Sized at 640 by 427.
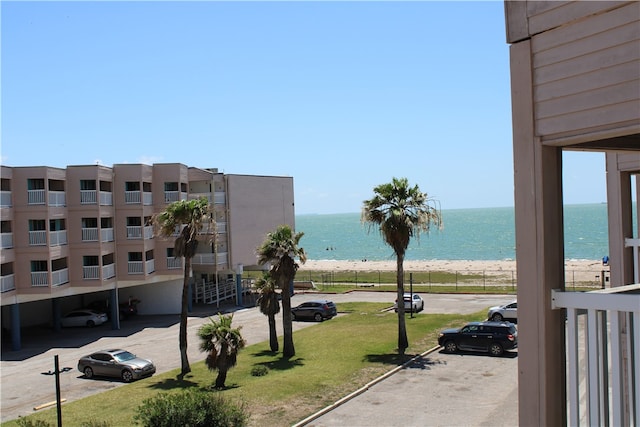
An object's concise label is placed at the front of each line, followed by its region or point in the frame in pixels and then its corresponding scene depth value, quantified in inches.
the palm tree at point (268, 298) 1162.6
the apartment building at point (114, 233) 1419.8
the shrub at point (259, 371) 1016.9
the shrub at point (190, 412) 600.7
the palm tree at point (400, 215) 1136.8
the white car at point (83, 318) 1657.2
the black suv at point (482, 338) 1106.1
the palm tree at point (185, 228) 1043.3
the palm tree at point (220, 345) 930.7
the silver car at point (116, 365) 1068.5
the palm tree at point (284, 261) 1136.8
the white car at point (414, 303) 1579.7
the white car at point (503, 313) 1419.8
